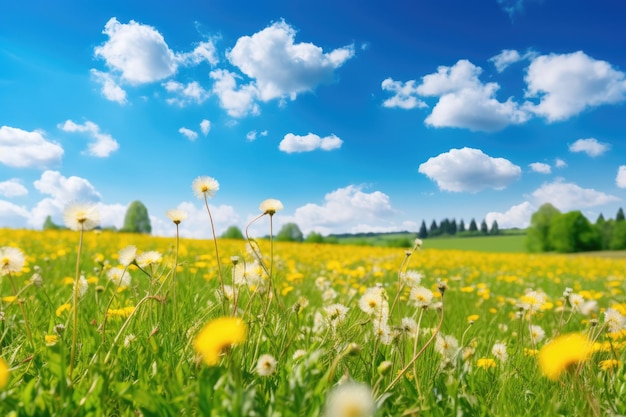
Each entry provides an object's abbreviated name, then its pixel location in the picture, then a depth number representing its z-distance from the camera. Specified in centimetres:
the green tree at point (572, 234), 5128
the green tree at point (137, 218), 4838
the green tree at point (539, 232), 5278
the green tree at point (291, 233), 4182
